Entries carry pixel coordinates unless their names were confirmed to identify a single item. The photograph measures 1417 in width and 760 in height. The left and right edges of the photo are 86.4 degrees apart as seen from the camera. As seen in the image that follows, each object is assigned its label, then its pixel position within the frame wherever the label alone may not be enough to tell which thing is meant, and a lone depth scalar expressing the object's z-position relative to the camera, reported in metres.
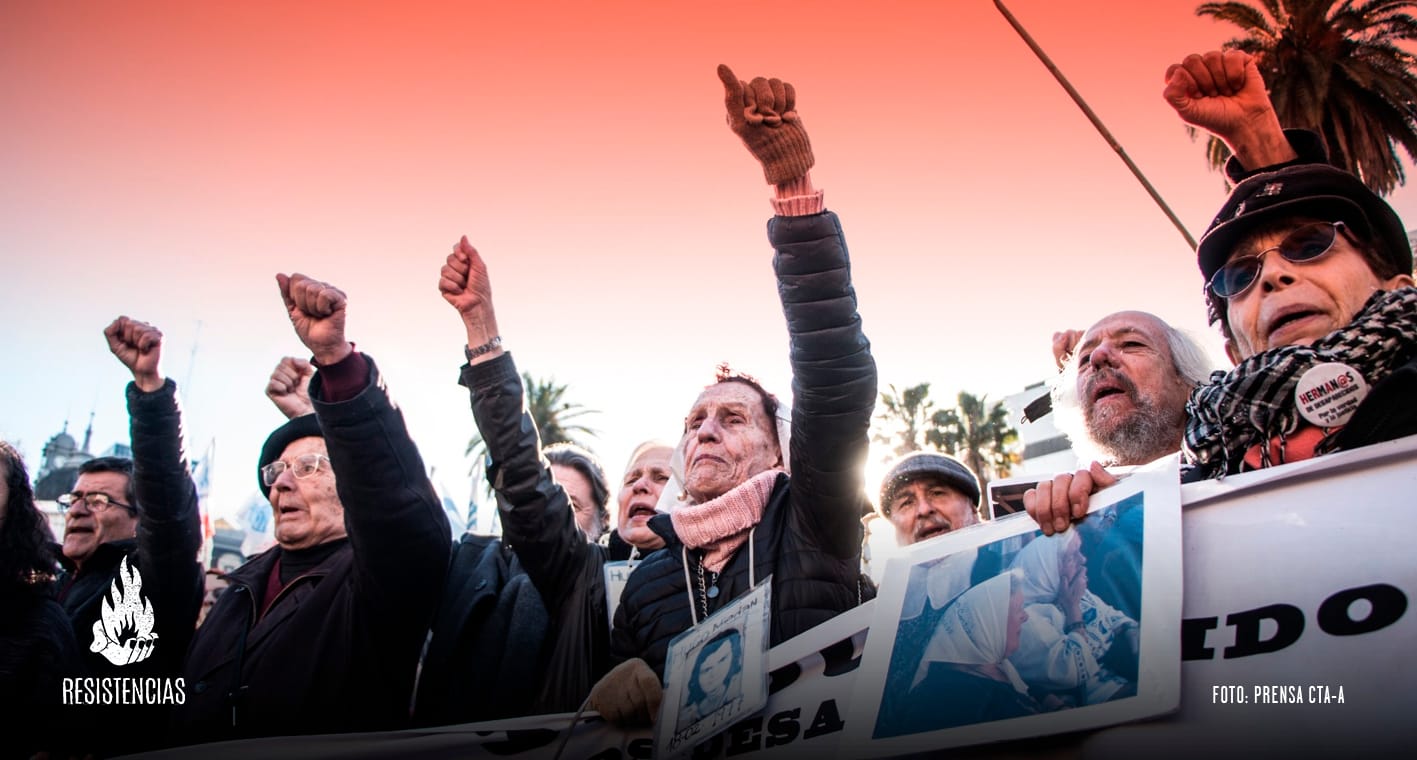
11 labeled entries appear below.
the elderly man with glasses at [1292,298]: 1.62
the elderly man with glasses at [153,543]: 3.60
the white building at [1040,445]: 33.12
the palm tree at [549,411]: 28.21
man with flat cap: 3.89
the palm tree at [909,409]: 37.56
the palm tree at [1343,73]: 14.15
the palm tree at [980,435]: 35.44
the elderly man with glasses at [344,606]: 2.71
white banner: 1.12
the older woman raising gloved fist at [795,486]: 2.46
